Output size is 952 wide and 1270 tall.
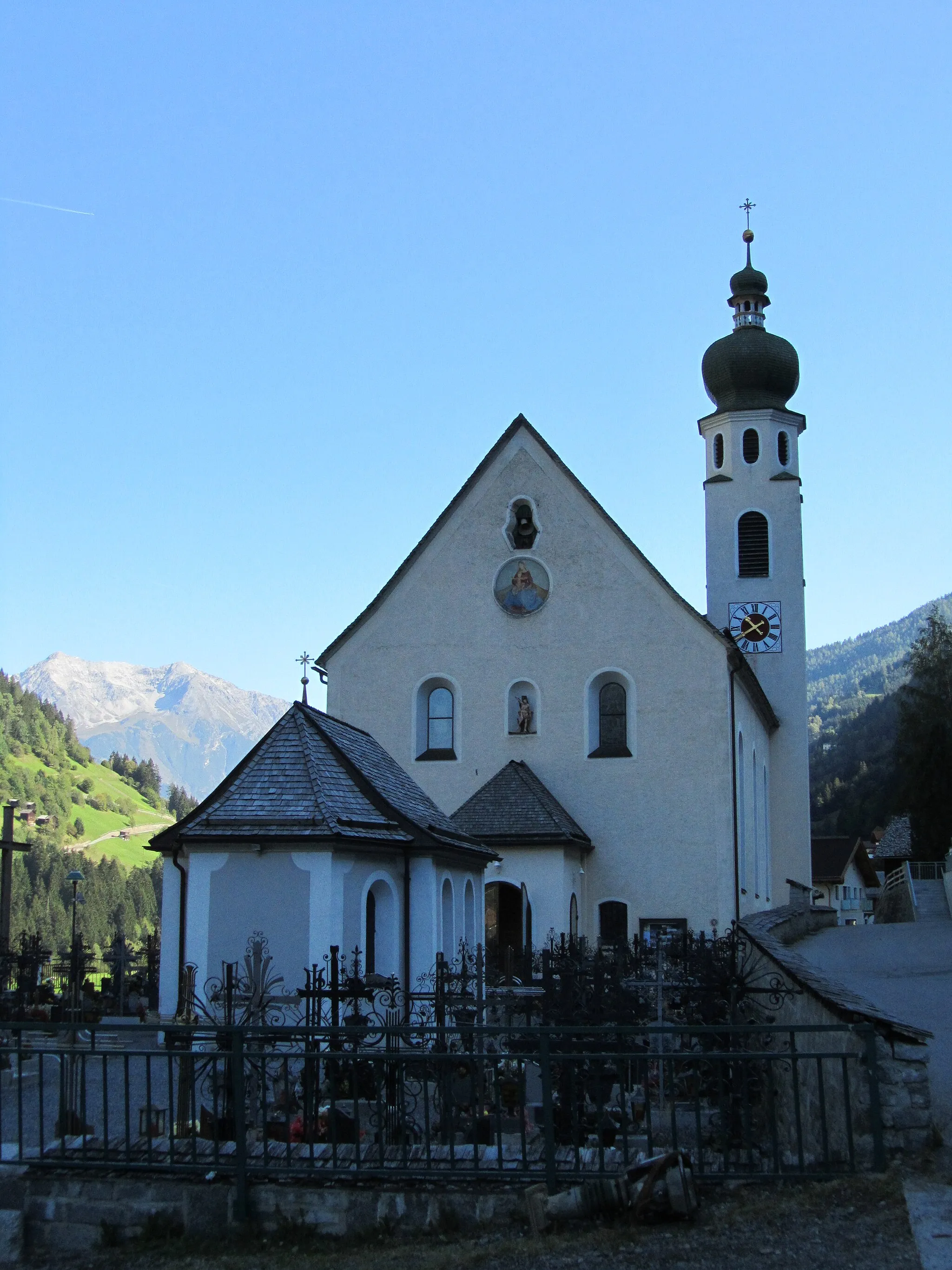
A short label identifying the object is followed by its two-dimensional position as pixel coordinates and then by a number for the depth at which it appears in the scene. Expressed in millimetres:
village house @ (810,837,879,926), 72438
